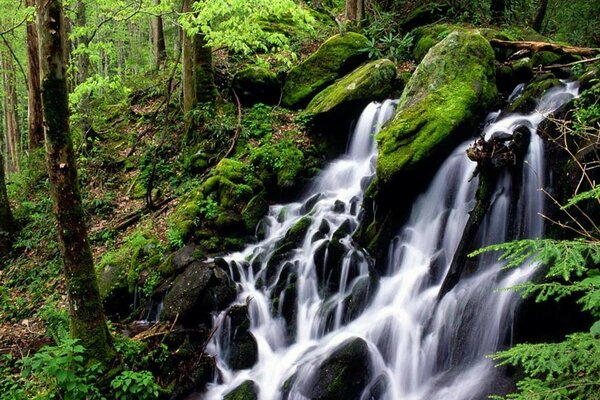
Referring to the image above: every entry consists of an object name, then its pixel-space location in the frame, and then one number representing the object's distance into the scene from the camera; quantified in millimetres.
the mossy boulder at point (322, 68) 11633
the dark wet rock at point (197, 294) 6883
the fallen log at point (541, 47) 8566
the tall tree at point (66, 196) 4379
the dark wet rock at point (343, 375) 5695
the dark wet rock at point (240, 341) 6695
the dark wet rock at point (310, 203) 9016
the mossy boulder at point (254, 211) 8703
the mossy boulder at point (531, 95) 8086
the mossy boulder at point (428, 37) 11312
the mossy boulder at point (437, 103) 7559
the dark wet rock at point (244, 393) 6043
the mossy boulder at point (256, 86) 11898
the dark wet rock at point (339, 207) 8716
